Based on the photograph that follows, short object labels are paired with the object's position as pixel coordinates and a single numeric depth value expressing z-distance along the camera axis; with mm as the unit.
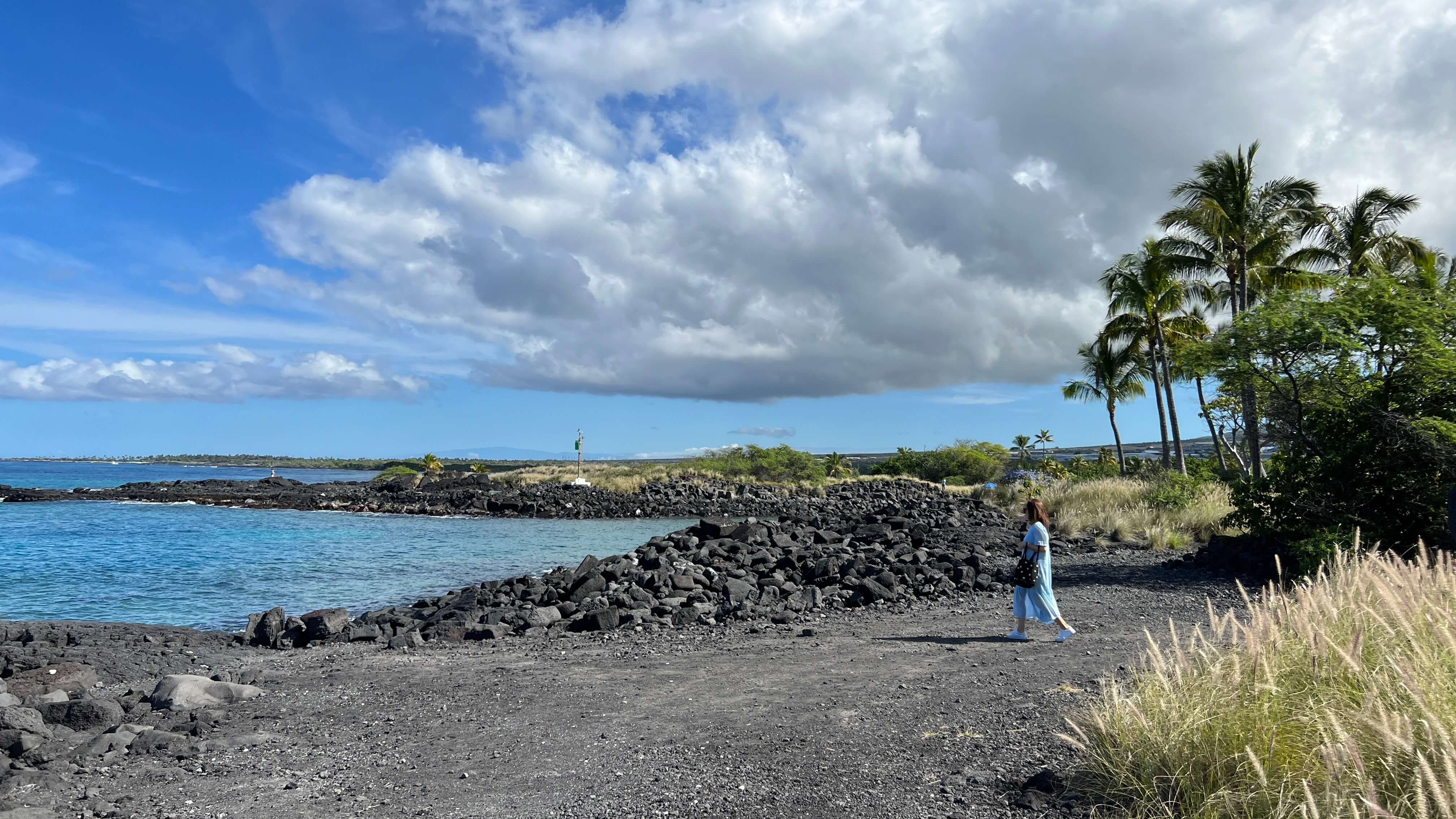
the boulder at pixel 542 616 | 12656
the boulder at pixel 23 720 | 6484
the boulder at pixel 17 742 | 6207
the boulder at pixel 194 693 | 7648
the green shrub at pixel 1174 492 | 21844
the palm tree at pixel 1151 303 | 34750
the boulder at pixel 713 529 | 22406
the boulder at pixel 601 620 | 12148
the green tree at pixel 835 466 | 66438
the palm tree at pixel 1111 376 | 44156
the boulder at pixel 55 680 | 8984
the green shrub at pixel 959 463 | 62188
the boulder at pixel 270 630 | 12125
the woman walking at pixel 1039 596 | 9664
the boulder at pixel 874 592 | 13539
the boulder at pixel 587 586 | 14641
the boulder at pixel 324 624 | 12203
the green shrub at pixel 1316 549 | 11555
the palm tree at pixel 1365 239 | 30156
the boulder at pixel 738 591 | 14055
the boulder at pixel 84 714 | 7246
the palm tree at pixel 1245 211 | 26891
